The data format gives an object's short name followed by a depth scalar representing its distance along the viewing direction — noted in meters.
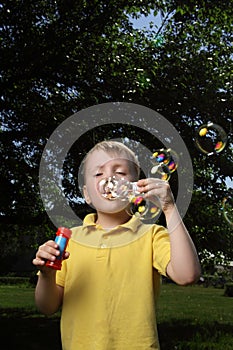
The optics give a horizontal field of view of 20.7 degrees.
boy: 2.28
